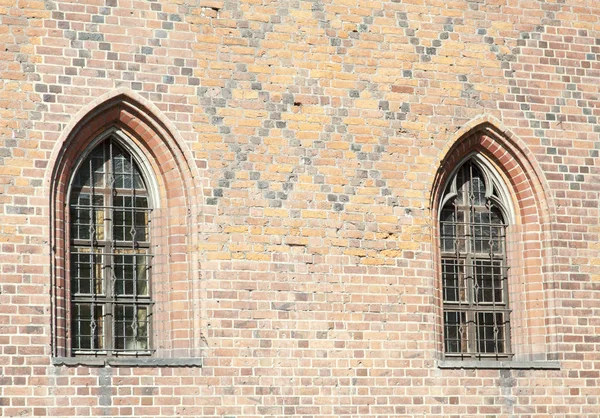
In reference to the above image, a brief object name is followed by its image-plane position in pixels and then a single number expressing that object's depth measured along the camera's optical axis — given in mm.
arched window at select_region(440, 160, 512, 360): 13570
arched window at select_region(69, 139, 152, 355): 12039
